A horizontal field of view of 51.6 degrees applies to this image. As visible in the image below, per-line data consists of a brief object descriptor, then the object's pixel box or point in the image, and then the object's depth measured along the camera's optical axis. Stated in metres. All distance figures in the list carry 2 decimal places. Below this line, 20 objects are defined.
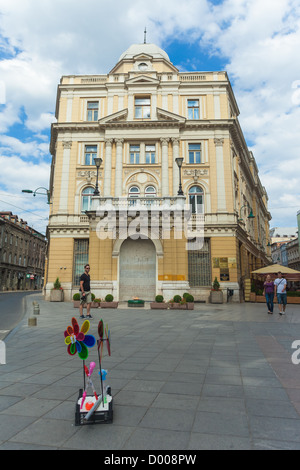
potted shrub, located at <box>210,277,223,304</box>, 22.14
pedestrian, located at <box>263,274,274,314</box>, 14.91
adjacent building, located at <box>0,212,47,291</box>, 56.16
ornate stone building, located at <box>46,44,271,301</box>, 25.12
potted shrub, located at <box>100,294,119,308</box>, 17.89
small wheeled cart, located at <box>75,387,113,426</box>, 3.09
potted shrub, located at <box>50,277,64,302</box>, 23.97
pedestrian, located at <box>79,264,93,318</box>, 12.15
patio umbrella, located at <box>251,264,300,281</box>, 23.67
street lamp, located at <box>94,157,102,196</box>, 19.33
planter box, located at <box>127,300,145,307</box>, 18.23
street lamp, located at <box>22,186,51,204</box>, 21.58
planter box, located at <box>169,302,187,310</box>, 17.30
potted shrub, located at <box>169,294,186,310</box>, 17.28
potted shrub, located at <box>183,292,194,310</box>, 17.39
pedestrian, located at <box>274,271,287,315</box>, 14.34
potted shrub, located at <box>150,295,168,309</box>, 17.42
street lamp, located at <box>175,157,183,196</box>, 19.02
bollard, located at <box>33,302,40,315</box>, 13.46
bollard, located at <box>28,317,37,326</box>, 10.40
